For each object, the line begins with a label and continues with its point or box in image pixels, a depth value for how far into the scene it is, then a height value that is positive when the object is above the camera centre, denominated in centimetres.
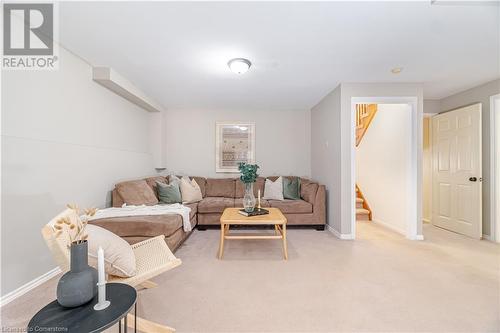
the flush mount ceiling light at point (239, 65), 264 +120
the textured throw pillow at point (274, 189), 430 -43
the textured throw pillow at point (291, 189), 434 -42
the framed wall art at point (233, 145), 502 +49
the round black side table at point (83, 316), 95 -67
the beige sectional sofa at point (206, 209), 250 -63
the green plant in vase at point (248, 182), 301 -20
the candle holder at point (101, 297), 109 -63
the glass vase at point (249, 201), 300 -45
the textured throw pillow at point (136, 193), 317 -38
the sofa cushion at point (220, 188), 464 -43
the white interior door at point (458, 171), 347 -6
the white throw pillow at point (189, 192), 408 -45
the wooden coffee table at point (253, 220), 267 -63
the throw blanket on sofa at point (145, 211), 266 -55
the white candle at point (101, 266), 107 -48
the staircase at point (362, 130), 466 +83
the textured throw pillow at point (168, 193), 388 -45
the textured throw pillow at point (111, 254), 146 -57
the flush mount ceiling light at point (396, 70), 293 +127
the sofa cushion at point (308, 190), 400 -42
